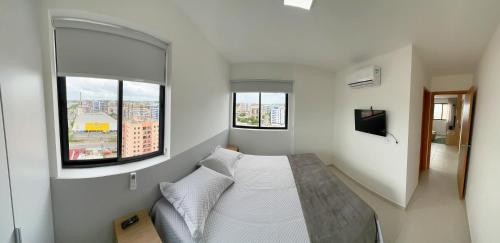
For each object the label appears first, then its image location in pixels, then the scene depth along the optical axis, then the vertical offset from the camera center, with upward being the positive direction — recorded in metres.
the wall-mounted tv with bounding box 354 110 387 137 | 2.61 -0.10
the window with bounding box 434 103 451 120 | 8.43 +0.22
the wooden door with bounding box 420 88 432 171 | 3.53 -0.31
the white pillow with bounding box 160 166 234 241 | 1.27 -0.74
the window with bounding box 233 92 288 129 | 3.94 +0.12
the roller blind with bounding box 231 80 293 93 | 3.67 +0.63
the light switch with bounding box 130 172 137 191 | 1.33 -0.55
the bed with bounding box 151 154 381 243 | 1.25 -0.88
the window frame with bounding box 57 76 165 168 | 1.25 -0.23
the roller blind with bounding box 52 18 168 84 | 1.13 +0.47
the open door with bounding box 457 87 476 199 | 2.63 -0.41
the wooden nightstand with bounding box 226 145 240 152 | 3.64 -0.74
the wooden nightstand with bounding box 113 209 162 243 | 1.18 -0.88
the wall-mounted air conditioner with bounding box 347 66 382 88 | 2.67 +0.65
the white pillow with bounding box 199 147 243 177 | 2.18 -0.67
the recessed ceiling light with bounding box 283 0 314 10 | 1.51 +1.03
